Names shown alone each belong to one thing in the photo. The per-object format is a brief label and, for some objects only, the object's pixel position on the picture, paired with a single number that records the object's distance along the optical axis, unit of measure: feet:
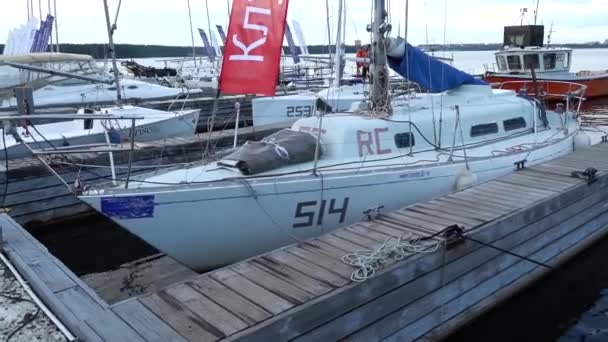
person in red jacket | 35.04
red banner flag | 21.72
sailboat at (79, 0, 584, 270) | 21.15
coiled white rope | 16.08
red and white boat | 87.20
